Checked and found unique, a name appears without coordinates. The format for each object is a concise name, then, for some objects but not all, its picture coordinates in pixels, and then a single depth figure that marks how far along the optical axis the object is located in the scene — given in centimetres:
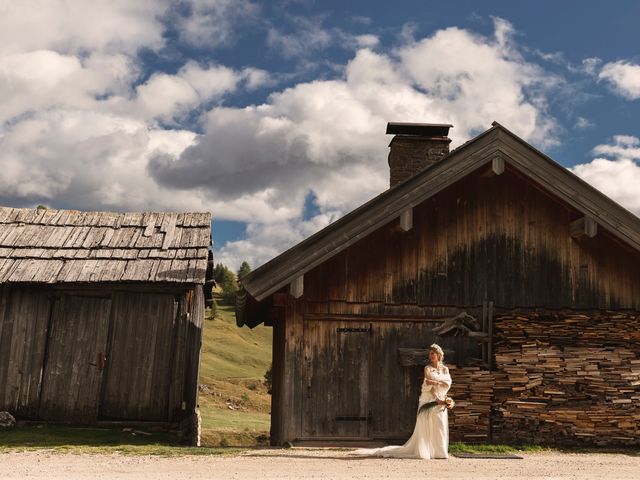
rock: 1434
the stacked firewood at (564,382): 1231
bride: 1066
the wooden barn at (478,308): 1229
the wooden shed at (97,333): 1474
